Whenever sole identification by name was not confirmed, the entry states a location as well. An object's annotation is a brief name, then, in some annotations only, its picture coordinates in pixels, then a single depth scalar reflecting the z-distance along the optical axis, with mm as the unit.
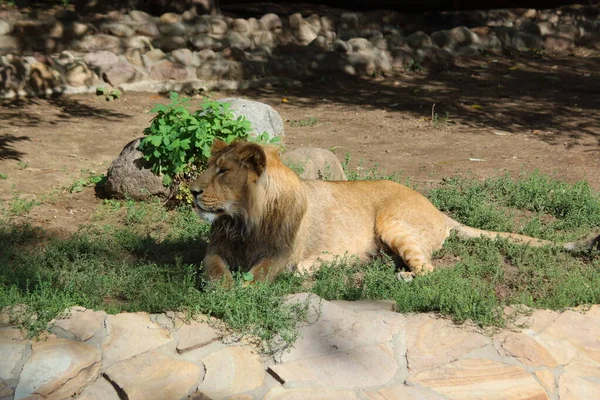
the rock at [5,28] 25795
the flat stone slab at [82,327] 9117
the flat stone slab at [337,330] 9336
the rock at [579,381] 9266
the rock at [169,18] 28641
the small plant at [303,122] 23125
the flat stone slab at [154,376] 8562
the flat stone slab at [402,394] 8773
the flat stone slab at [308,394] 8594
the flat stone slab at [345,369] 8859
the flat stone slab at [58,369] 8414
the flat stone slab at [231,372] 8687
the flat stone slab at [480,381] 9031
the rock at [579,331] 9867
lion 10852
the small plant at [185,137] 15516
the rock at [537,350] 9539
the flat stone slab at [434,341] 9352
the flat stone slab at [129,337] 9023
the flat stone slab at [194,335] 9172
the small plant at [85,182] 16859
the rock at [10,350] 8500
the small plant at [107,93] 25156
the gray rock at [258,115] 17594
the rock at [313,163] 16484
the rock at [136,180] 16109
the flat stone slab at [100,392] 8539
